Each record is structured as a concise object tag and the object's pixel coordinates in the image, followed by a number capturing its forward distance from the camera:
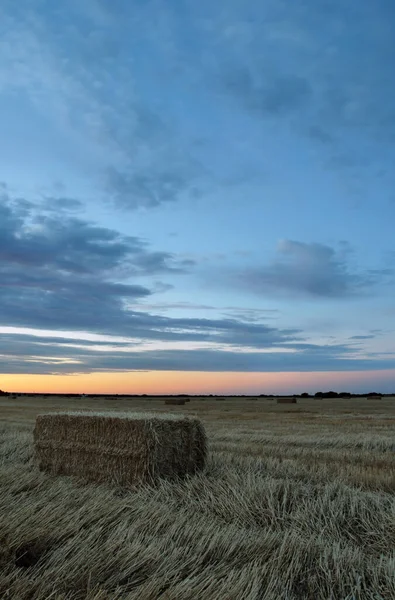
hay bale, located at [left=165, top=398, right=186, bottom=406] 46.09
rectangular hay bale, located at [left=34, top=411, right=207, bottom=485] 7.75
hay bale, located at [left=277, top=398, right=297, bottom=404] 50.01
